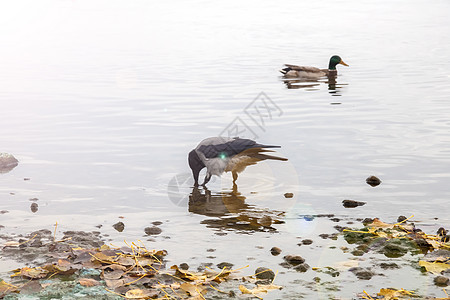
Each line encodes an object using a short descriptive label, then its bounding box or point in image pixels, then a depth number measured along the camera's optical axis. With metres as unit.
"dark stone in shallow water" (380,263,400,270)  6.09
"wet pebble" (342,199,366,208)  8.47
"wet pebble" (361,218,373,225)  7.65
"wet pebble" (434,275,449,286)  5.62
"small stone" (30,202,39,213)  8.60
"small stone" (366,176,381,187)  9.63
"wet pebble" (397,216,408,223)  7.59
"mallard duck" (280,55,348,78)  21.72
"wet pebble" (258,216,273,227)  7.92
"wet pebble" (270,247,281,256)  6.66
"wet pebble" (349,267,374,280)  5.86
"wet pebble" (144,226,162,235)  7.50
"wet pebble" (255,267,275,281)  5.88
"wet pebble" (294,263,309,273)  6.11
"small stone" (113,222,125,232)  7.67
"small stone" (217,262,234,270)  6.21
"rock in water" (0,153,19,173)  11.00
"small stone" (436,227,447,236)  6.95
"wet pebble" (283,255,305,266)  6.32
